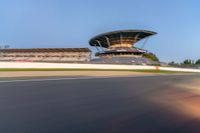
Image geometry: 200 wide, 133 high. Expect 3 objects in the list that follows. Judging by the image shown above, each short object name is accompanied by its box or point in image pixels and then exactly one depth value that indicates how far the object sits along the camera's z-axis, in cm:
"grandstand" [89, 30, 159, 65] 4752
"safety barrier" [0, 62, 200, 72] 1408
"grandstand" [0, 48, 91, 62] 4931
